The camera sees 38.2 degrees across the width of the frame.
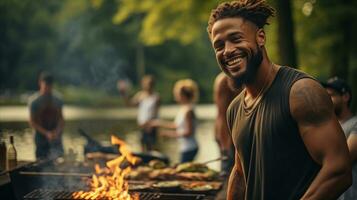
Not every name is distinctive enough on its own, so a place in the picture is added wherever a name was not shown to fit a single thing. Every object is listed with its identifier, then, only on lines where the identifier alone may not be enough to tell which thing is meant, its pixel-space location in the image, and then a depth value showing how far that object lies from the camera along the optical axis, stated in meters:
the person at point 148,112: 11.09
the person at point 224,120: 7.18
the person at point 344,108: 4.65
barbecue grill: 5.36
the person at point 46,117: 9.63
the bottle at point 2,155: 5.55
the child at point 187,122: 8.83
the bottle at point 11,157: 5.92
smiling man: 2.63
